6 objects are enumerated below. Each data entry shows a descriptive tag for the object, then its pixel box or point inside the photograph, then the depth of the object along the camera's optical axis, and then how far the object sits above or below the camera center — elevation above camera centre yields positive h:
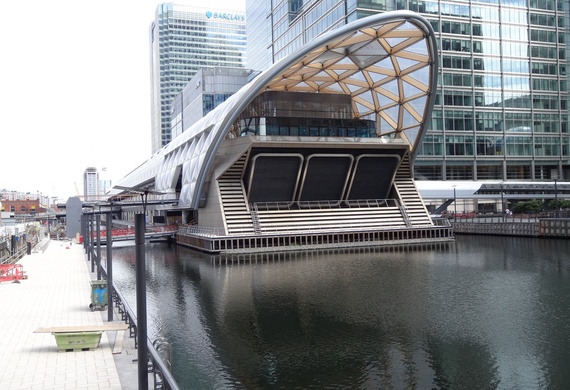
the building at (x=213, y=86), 122.62 +26.82
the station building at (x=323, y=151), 47.66 +5.12
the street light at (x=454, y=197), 66.90 +0.69
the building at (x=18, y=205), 116.88 +1.75
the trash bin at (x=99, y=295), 21.00 -3.13
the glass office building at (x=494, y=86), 85.44 +18.19
